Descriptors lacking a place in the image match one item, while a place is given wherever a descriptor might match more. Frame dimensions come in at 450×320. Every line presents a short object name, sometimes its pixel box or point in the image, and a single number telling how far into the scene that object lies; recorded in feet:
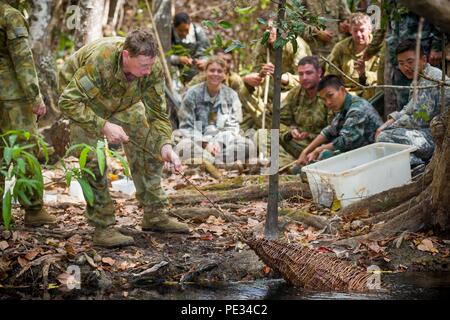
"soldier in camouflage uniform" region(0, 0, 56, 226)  20.13
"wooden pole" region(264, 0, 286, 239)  19.75
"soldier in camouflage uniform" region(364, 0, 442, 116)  25.89
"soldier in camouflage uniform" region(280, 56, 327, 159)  29.32
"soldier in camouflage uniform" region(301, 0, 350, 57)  33.63
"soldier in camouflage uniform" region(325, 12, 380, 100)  30.25
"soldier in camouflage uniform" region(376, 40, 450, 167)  23.21
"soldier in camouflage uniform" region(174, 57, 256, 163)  30.35
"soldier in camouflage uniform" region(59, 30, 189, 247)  18.62
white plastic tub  22.80
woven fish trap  17.48
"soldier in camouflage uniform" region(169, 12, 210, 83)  37.52
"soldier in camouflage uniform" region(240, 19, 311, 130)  32.58
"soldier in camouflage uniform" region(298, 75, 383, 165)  26.12
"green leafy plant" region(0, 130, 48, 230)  15.69
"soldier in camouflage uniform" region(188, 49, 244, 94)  33.22
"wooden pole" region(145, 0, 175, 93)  34.83
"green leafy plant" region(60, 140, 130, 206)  16.51
